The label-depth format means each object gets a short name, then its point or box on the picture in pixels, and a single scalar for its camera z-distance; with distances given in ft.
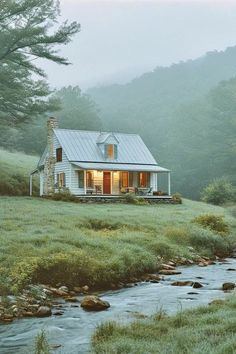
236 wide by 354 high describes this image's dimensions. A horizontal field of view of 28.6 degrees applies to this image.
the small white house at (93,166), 138.51
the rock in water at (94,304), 37.32
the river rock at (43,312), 35.53
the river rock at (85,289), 44.30
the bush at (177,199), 138.10
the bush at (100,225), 72.74
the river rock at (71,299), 40.14
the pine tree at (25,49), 118.62
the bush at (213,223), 80.23
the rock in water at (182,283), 46.60
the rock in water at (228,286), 44.21
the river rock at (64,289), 43.06
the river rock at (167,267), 55.93
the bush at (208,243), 69.97
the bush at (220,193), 150.71
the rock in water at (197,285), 45.43
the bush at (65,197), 119.24
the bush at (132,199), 125.80
